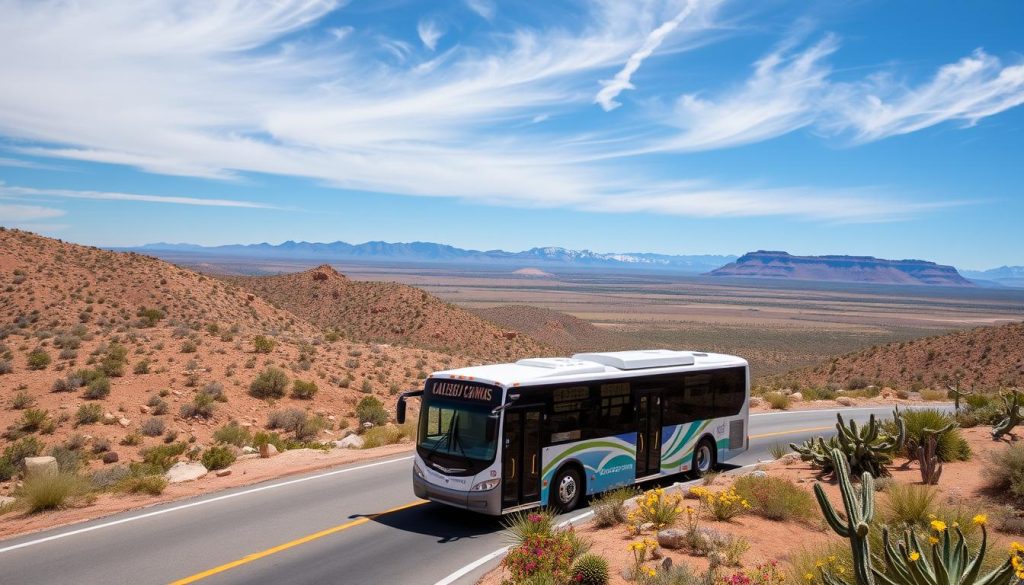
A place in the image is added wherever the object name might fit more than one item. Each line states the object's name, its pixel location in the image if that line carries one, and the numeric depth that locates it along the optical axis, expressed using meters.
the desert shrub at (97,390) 24.73
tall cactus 5.59
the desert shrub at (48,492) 13.46
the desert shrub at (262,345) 33.03
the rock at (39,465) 15.82
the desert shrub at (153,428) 22.88
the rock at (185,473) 16.31
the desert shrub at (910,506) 10.10
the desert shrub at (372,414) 26.73
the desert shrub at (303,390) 28.81
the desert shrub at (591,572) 8.58
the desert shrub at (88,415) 22.84
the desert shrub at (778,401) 29.03
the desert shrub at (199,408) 24.64
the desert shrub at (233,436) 22.34
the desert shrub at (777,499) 11.71
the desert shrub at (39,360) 27.56
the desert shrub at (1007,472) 12.06
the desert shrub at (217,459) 17.73
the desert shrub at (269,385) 28.03
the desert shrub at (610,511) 11.59
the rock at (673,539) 10.12
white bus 11.96
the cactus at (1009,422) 16.25
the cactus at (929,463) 12.88
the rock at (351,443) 21.39
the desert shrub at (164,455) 18.48
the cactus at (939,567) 5.55
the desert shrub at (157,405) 24.48
